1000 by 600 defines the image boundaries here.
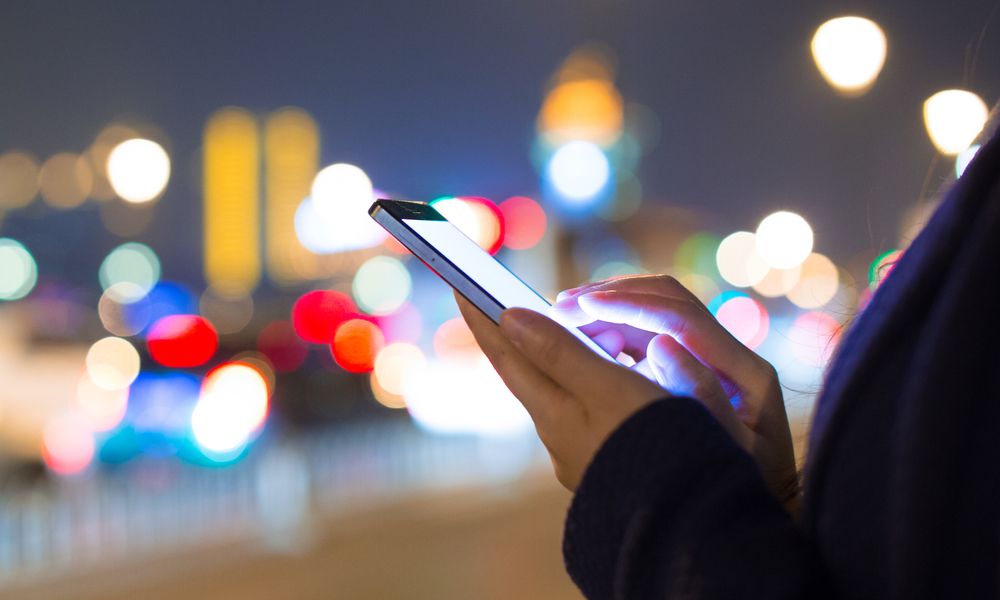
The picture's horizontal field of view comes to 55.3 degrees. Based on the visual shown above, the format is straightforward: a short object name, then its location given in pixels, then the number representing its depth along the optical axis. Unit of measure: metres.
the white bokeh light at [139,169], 10.73
